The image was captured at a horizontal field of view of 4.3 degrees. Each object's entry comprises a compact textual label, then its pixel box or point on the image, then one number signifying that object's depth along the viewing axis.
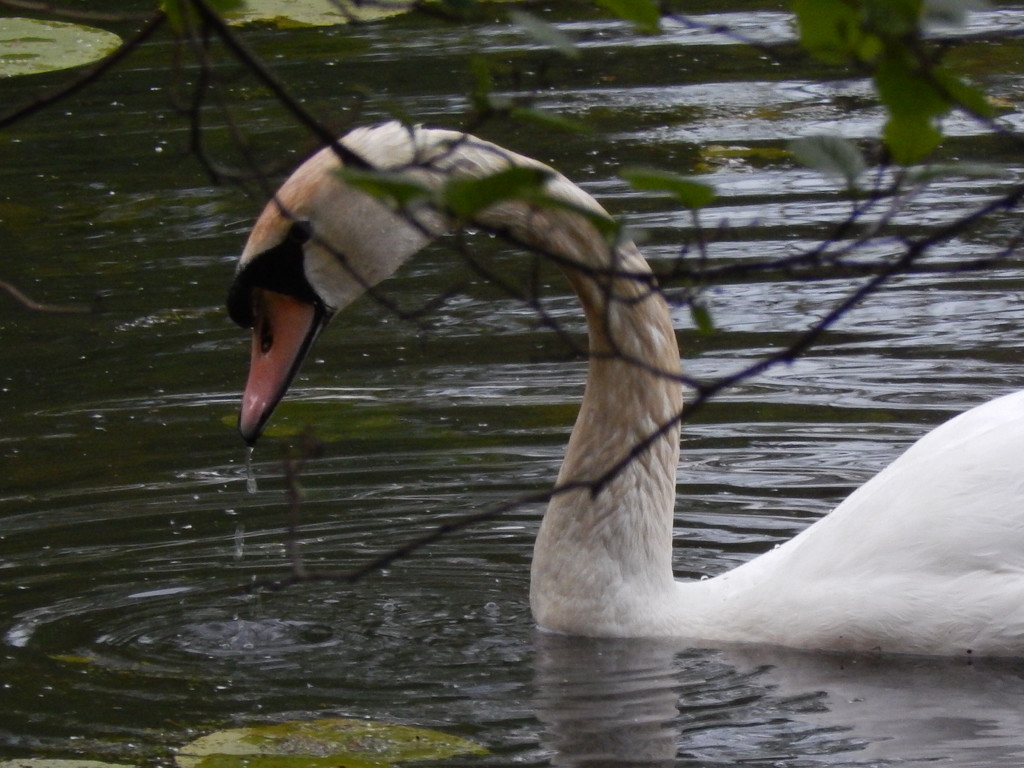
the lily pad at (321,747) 7.60
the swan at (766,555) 7.68
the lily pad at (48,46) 11.21
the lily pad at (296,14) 11.97
